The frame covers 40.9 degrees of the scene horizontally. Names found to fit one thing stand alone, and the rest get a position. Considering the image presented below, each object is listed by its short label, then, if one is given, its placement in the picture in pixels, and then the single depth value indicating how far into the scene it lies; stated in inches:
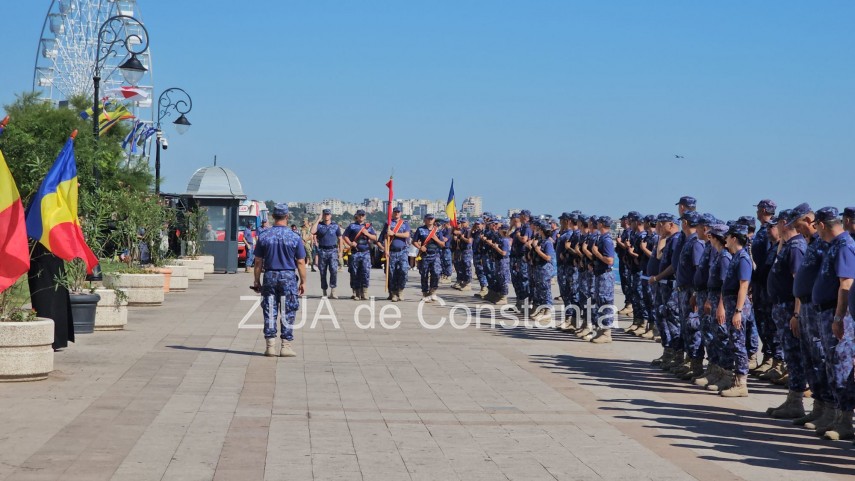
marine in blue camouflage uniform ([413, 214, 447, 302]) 1089.6
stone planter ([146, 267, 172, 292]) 970.2
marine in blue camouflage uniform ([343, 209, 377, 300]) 1055.6
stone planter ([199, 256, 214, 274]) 1471.8
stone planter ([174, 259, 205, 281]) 1318.9
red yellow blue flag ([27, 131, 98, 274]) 522.5
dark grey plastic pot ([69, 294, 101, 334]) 651.5
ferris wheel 1907.0
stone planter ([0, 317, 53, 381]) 458.6
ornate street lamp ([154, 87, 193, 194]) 1311.5
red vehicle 2313.0
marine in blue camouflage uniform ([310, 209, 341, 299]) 1072.8
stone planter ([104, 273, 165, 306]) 888.3
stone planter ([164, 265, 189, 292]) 1116.1
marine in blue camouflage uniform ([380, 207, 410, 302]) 1074.1
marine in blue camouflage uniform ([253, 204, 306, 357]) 591.2
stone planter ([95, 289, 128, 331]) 691.4
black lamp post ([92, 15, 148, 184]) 818.2
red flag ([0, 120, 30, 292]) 459.8
